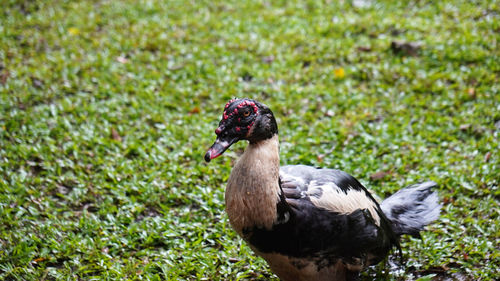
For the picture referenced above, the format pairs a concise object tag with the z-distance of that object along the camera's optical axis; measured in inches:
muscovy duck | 104.4
